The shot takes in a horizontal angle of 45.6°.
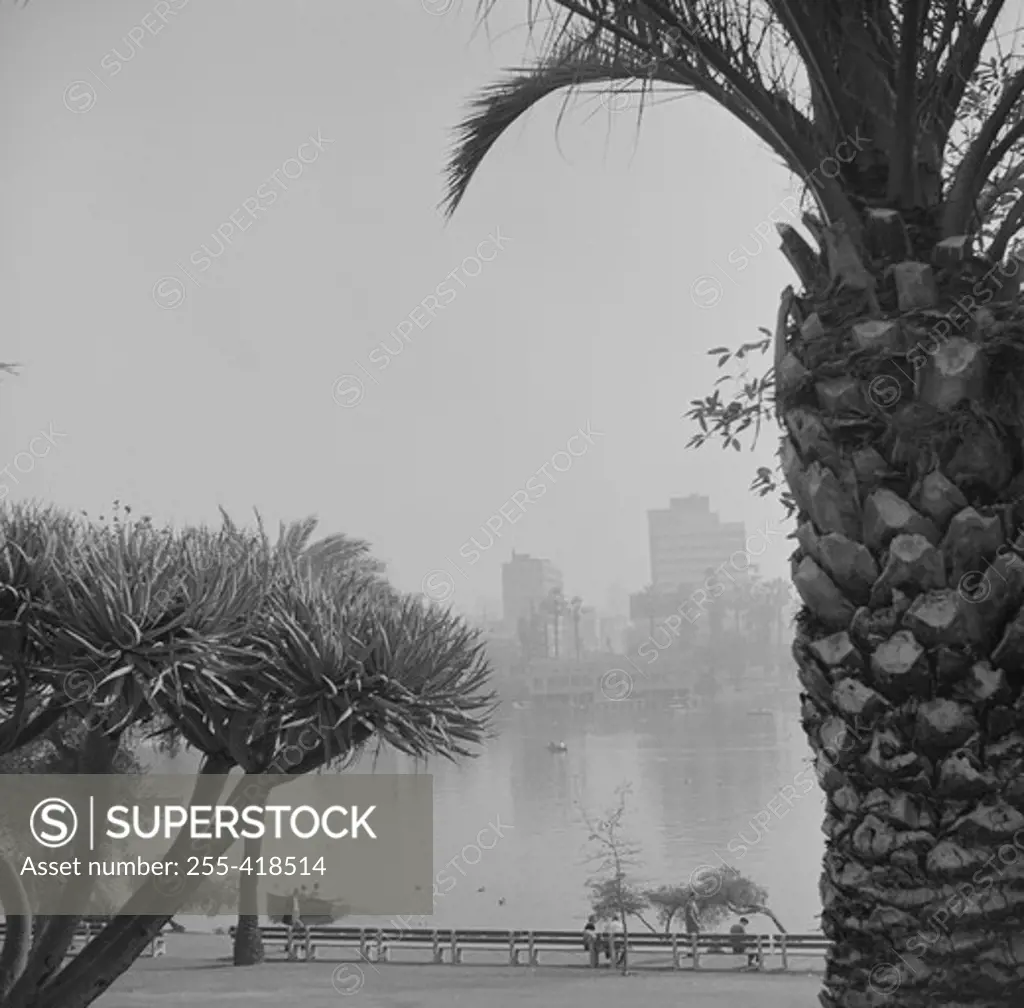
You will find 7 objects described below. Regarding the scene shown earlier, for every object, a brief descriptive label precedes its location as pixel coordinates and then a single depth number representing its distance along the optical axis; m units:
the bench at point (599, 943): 19.45
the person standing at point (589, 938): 19.45
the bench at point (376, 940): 20.20
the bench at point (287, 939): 20.30
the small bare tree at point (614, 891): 31.22
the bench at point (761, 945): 18.95
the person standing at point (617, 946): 19.30
